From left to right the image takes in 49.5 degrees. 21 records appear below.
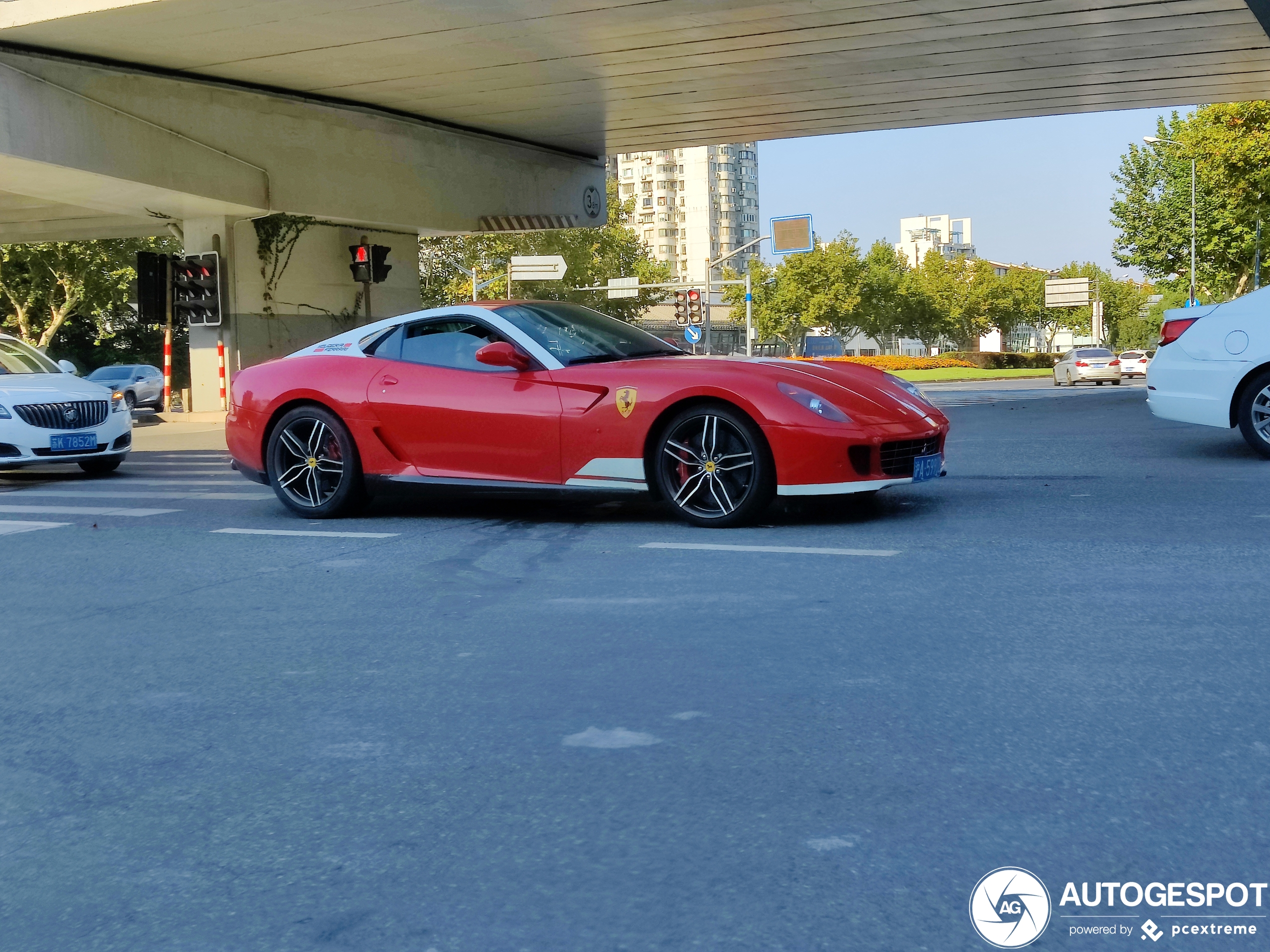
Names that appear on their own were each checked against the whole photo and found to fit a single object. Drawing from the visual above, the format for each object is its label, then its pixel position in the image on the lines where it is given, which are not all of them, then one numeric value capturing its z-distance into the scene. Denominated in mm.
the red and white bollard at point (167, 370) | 23859
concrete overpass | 18109
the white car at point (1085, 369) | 38562
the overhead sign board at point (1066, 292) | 70000
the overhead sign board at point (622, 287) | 54594
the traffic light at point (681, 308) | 40219
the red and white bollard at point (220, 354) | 24984
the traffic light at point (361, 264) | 26250
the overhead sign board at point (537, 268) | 48750
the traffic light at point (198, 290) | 24297
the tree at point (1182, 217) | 41719
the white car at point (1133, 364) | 41094
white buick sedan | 12125
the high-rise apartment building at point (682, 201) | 170750
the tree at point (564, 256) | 66438
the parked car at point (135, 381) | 32906
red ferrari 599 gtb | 7367
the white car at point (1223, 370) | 10430
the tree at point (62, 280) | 47844
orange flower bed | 55688
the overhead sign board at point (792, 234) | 44969
